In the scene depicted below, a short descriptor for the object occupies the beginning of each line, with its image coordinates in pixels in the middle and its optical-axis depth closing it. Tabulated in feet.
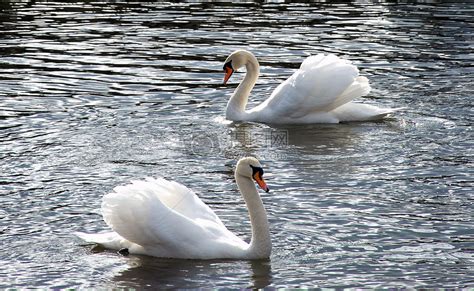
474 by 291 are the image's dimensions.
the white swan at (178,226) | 33.94
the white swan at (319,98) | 52.60
